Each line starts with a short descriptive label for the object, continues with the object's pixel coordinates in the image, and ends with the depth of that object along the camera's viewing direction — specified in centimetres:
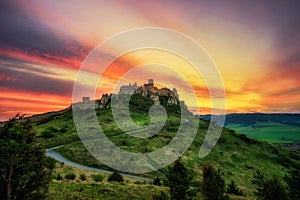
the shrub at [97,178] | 5132
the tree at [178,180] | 3175
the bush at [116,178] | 5241
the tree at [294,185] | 3869
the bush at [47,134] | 13838
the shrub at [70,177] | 4928
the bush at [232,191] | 5511
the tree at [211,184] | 3269
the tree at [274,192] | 3148
